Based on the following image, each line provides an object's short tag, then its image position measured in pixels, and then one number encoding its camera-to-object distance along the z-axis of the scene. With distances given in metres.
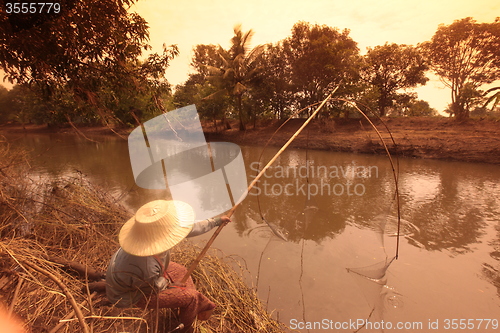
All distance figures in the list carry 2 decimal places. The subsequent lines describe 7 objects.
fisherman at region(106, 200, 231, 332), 1.33
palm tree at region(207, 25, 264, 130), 12.52
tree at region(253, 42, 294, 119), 14.25
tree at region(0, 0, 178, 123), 2.22
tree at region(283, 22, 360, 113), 12.27
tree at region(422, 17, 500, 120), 9.73
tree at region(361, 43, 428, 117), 12.90
